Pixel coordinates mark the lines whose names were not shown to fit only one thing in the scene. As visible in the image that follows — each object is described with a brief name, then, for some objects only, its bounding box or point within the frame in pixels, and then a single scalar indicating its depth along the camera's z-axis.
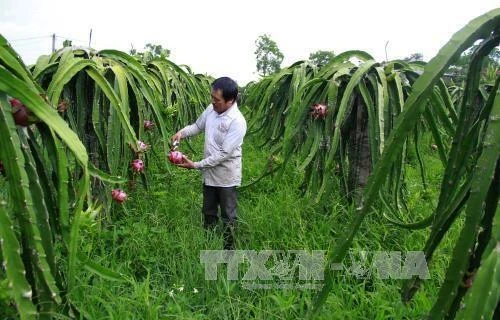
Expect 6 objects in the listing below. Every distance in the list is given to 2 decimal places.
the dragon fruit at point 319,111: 2.27
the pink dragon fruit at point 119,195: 2.02
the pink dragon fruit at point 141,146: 2.01
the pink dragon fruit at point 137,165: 2.09
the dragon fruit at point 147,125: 2.38
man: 2.30
